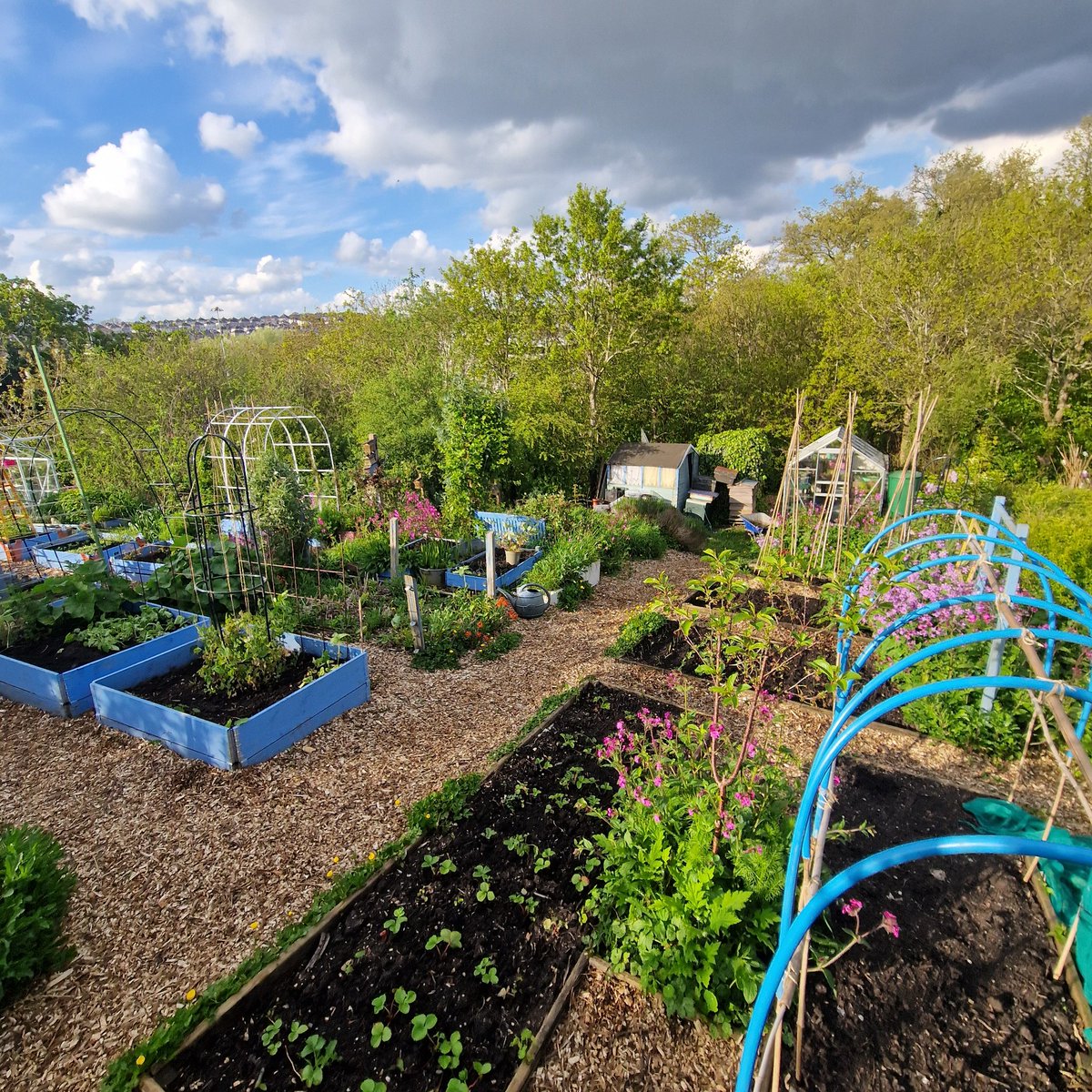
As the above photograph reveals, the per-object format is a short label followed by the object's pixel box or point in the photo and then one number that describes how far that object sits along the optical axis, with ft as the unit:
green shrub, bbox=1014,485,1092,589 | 18.10
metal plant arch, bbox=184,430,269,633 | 17.11
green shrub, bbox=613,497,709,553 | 36.01
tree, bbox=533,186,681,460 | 38.32
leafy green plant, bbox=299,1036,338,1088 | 7.29
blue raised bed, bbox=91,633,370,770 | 13.75
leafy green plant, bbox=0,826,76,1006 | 8.42
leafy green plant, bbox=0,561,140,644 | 17.89
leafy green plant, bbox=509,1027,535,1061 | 7.68
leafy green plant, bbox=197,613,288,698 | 15.53
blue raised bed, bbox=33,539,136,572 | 25.34
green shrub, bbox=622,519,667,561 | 32.55
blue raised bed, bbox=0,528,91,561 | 29.99
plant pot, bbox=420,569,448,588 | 25.57
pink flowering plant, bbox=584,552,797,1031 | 8.11
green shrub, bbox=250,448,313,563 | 26.50
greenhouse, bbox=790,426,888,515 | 32.81
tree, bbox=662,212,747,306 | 57.82
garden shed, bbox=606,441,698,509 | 40.27
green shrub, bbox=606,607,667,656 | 20.22
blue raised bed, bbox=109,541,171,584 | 23.56
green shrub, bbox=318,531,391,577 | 26.11
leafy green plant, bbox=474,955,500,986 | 8.63
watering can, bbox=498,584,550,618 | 23.50
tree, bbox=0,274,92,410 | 52.54
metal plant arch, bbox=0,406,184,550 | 32.01
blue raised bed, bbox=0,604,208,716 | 15.88
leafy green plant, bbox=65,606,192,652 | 17.48
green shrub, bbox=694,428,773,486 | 45.09
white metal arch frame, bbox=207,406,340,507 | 30.86
